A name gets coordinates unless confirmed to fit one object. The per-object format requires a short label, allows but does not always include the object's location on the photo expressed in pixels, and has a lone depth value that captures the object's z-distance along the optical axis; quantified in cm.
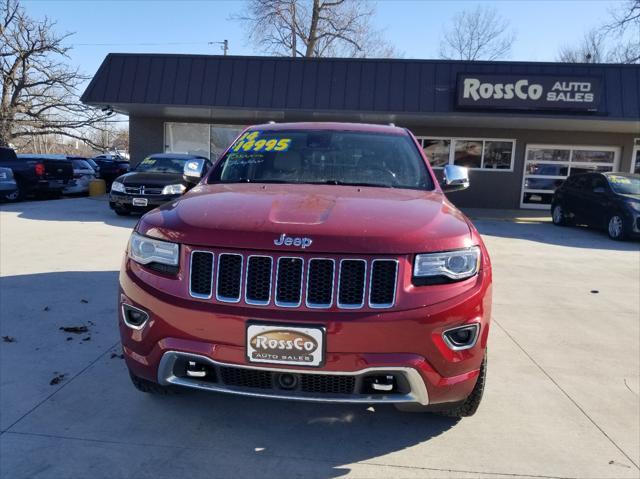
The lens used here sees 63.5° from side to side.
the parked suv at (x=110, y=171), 2252
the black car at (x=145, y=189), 1145
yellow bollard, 1853
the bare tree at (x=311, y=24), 3428
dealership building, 1437
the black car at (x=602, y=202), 1099
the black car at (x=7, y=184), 1420
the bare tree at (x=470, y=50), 4072
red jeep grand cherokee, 238
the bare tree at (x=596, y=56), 3287
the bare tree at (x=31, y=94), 2786
